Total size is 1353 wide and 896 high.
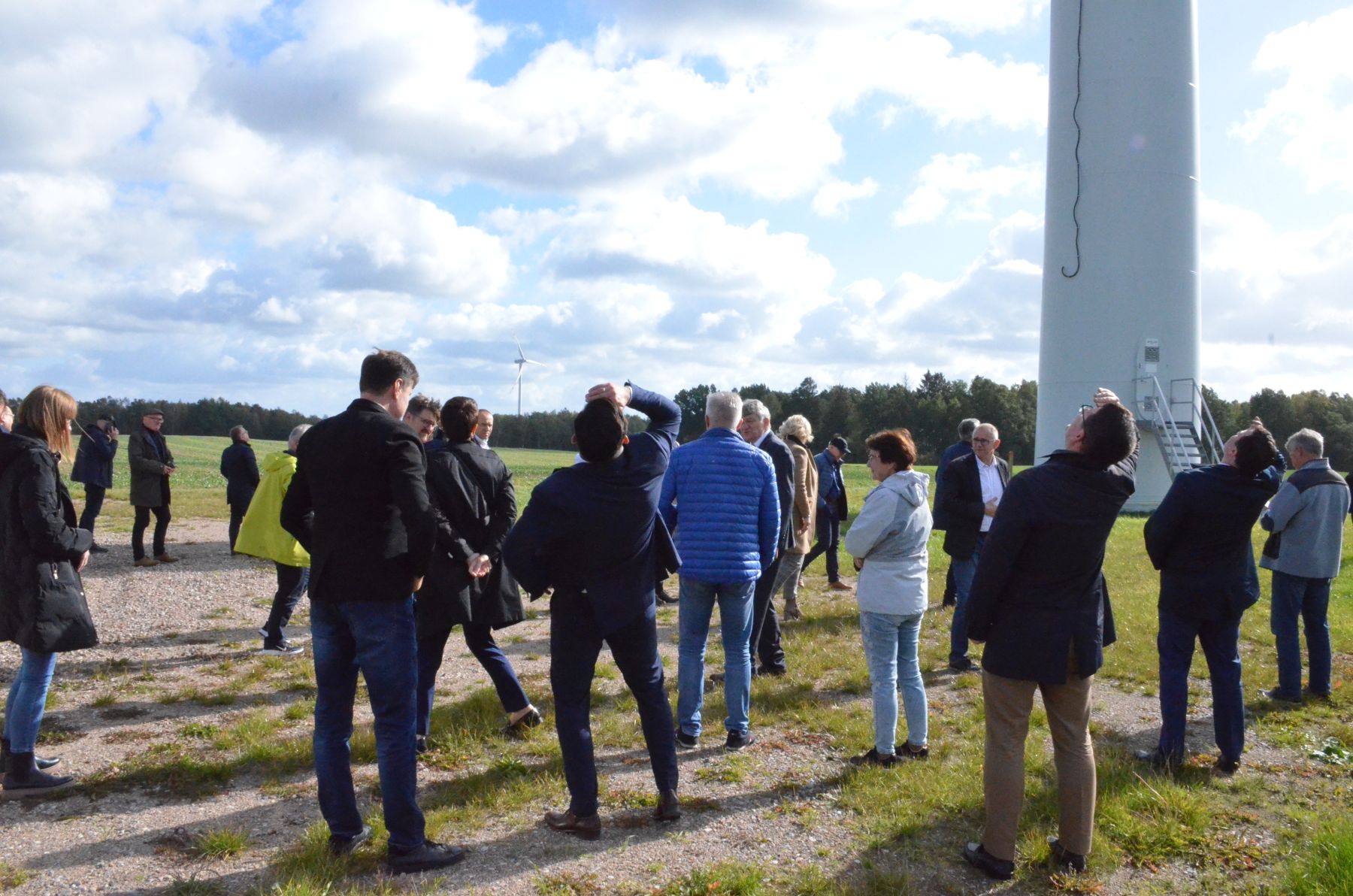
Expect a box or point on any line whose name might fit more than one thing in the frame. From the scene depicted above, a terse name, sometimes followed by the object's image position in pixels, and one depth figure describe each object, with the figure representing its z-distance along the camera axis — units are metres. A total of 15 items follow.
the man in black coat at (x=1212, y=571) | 5.33
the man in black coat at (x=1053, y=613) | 4.00
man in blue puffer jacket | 5.58
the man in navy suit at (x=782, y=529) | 6.65
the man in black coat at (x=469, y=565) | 5.49
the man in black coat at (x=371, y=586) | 3.99
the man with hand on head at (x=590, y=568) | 4.36
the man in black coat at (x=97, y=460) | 13.16
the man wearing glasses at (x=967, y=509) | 7.72
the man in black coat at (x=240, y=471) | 12.89
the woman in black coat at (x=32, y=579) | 4.83
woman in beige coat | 8.64
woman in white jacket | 5.38
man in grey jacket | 6.80
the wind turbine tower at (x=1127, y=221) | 20.22
